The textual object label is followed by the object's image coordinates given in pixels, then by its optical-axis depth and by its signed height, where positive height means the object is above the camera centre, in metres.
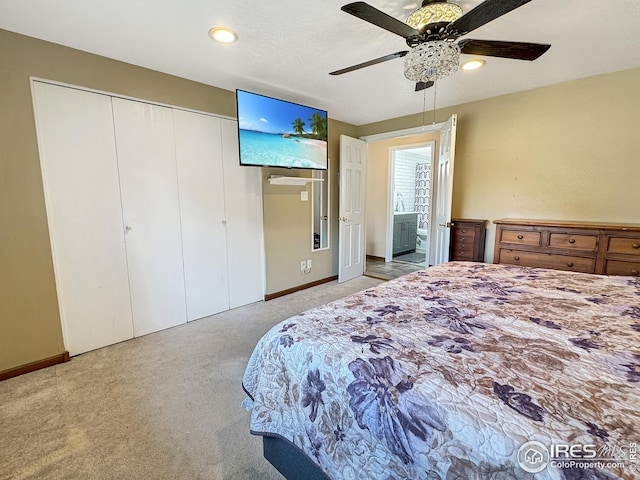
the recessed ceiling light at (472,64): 2.34 +1.13
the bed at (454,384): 0.64 -0.51
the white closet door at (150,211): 2.45 -0.09
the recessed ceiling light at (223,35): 1.92 +1.14
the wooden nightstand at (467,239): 3.27 -0.47
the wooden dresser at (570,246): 2.31 -0.42
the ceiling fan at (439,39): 1.39 +0.88
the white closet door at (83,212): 2.13 -0.09
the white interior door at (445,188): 3.14 +0.14
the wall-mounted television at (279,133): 2.66 +0.70
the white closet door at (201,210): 2.77 -0.10
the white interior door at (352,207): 4.06 -0.11
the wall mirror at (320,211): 3.96 -0.15
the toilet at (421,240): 6.34 -0.91
